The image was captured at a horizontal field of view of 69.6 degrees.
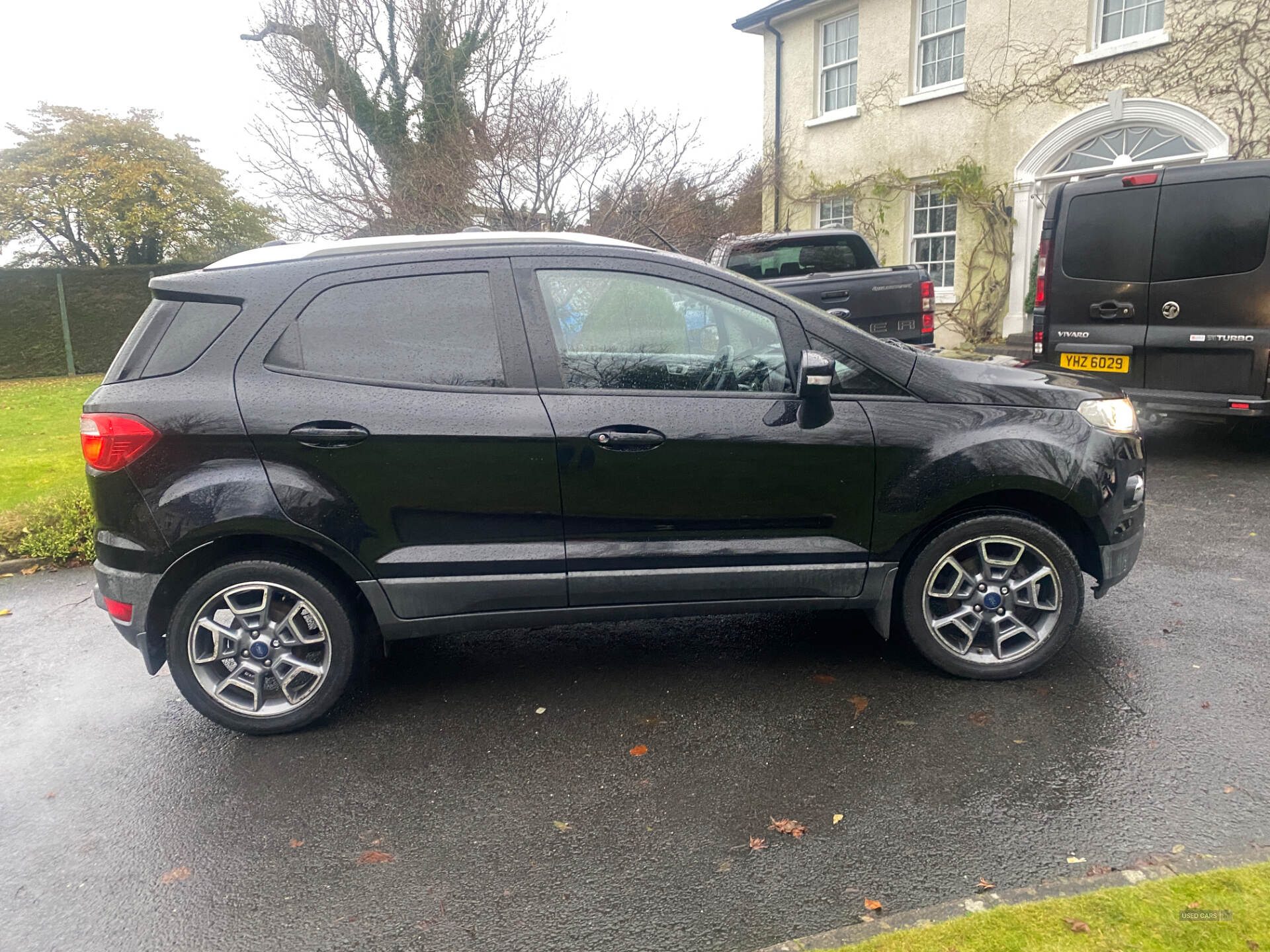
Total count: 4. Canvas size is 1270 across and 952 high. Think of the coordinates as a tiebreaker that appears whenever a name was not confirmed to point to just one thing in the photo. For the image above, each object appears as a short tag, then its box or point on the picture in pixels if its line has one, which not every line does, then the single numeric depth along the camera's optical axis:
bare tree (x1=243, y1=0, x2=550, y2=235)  12.20
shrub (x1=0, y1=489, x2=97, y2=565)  6.17
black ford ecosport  3.46
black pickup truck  9.09
